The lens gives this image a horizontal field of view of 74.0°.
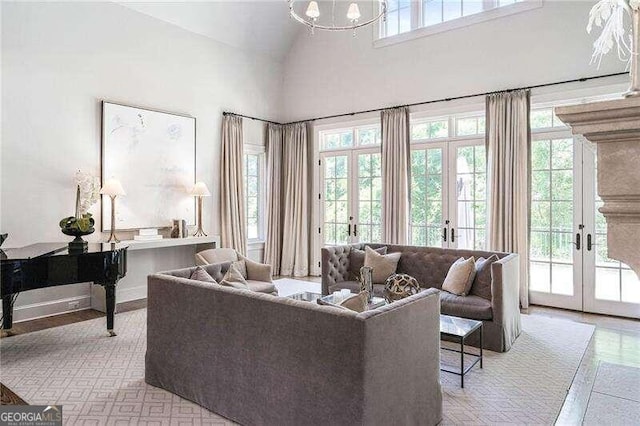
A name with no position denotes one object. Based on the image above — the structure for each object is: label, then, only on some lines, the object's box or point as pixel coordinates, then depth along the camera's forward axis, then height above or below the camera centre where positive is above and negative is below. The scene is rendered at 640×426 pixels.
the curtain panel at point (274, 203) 8.02 +0.27
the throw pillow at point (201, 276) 3.22 -0.45
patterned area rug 2.80 -1.28
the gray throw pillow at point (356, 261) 5.45 -0.58
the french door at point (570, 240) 5.23 -0.31
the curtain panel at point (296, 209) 7.96 +0.15
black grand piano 3.56 -0.46
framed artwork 5.72 +0.78
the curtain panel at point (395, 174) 6.67 +0.67
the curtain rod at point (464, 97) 5.21 +1.74
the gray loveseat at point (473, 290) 4.00 -0.75
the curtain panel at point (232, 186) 7.16 +0.53
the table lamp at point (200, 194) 6.45 +0.36
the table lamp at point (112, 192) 5.37 +0.33
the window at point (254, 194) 7.87 +0.43
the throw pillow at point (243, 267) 5.14 -0.62
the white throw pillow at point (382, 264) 5.14 -0.58
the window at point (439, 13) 5.88 +3.06
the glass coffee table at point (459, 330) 3.22 -0.89
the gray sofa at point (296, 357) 2.11 -0.79
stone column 1.01 +0.13
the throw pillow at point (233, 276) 3.97 -0.57
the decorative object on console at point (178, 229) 6.28 -0.17
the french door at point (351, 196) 7.27 +0.37
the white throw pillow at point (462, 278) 4.46 -0.65
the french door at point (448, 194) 6.18 +0.34
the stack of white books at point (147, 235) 5.86 -0.25
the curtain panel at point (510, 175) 5.60 +0.55
